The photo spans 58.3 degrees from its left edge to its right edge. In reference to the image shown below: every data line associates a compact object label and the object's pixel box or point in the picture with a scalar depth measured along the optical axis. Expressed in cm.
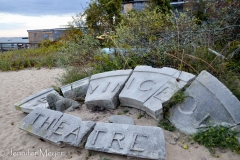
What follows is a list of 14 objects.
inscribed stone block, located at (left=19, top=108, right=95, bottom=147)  292
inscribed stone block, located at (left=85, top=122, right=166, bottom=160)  248
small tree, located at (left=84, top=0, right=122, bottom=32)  1246
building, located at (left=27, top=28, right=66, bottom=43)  2088
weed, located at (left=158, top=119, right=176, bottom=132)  304
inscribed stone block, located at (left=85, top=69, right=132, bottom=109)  363
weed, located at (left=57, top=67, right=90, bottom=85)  524
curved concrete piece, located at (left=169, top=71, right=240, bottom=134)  282
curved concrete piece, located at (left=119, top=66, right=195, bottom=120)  321
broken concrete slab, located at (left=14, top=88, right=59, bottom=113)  403
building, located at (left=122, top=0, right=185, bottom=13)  1529
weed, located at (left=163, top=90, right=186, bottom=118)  317
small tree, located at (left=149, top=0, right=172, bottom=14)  1145
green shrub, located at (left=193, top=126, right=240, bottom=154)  260
